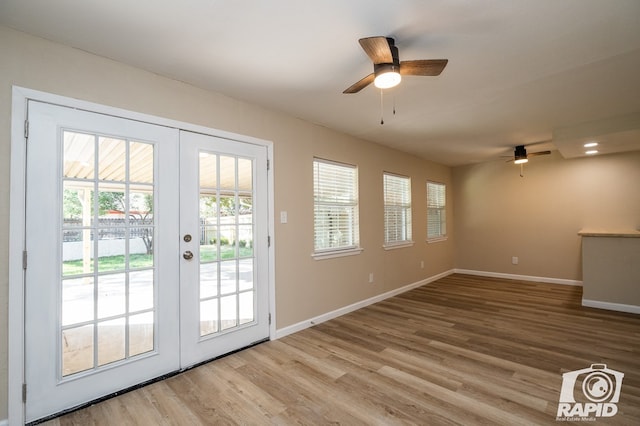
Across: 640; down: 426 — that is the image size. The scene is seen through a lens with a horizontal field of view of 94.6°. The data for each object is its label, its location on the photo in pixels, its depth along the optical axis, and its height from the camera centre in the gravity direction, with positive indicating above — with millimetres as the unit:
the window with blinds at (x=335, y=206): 3844 +182
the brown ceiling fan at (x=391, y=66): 1869 +1042
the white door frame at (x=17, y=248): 1816 -158
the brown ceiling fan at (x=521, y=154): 4945 +1051
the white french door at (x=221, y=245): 2607 -240
